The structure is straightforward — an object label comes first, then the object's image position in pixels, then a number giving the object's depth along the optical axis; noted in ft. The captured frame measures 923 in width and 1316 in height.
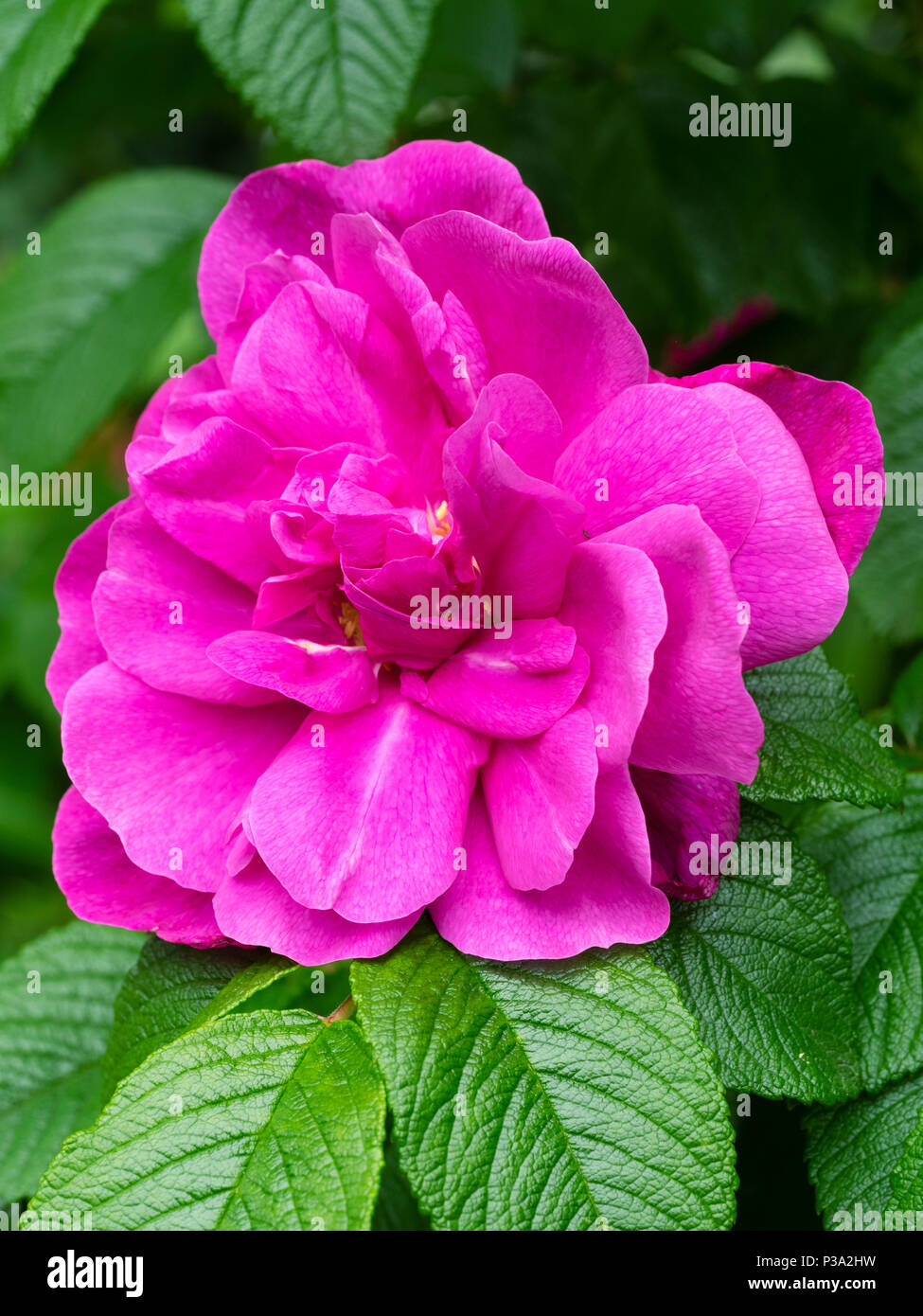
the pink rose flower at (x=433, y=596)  1.09
